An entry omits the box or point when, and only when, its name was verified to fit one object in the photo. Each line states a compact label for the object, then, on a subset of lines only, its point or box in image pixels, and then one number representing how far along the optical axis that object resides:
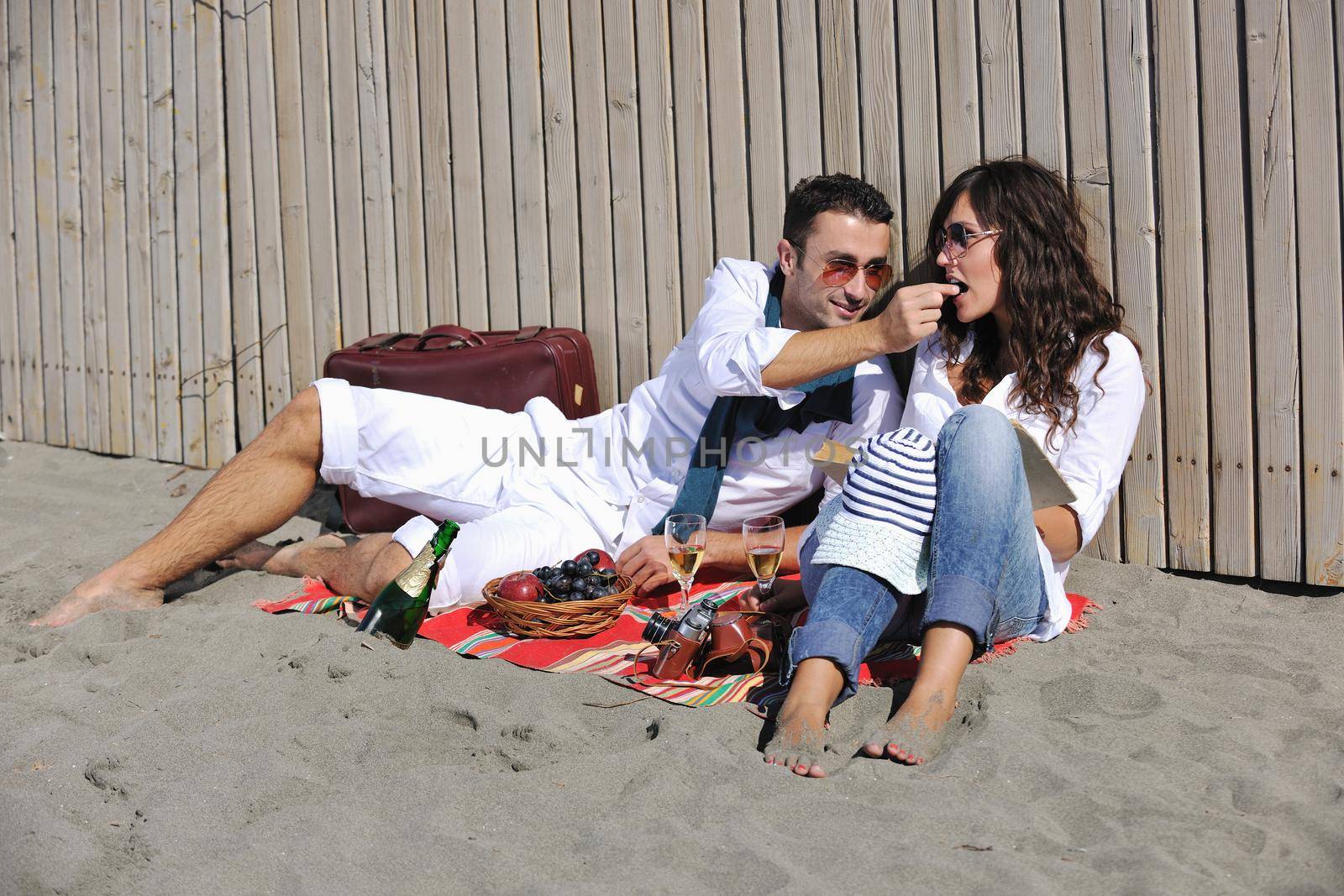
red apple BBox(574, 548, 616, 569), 3.51
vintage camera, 2.84
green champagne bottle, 3.29
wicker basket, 3.20
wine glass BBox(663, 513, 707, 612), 3.02
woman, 2.52
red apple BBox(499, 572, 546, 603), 3.29
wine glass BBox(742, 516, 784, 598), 2.92
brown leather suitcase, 4.30
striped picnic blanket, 2.77
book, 2.67
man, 3.54
